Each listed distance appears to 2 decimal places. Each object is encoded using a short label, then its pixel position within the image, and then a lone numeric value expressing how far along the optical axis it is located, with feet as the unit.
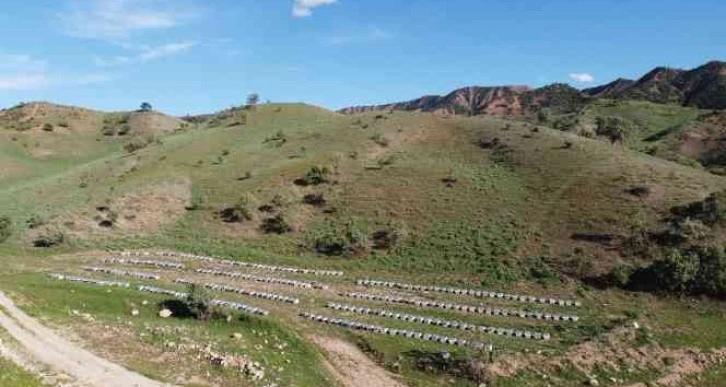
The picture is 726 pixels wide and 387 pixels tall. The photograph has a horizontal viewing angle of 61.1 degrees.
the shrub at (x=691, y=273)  121.19
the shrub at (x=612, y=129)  276.00
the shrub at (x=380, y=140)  243.40
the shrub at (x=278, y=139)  268.82
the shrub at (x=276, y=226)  177.06
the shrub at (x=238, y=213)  185.57
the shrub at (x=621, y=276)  128.26
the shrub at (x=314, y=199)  193.16
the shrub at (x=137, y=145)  309.38
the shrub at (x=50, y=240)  164.96
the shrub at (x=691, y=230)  138.62
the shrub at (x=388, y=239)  160.86
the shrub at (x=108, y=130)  395.96
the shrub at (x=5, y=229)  165.58
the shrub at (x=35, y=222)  179.73
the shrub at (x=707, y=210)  145.07
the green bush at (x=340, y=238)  158.51
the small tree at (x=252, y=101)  380.62
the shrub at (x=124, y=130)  398.17
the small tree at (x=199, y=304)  109.29
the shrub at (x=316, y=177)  206.80
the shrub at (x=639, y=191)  166.81
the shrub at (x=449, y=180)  196.32
